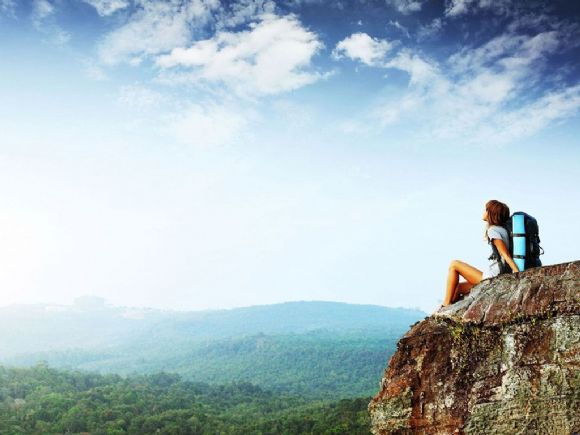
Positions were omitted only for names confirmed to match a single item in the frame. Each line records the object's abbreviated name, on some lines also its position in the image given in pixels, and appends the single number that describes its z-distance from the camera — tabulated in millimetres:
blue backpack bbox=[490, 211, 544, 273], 5418
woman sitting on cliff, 5496
